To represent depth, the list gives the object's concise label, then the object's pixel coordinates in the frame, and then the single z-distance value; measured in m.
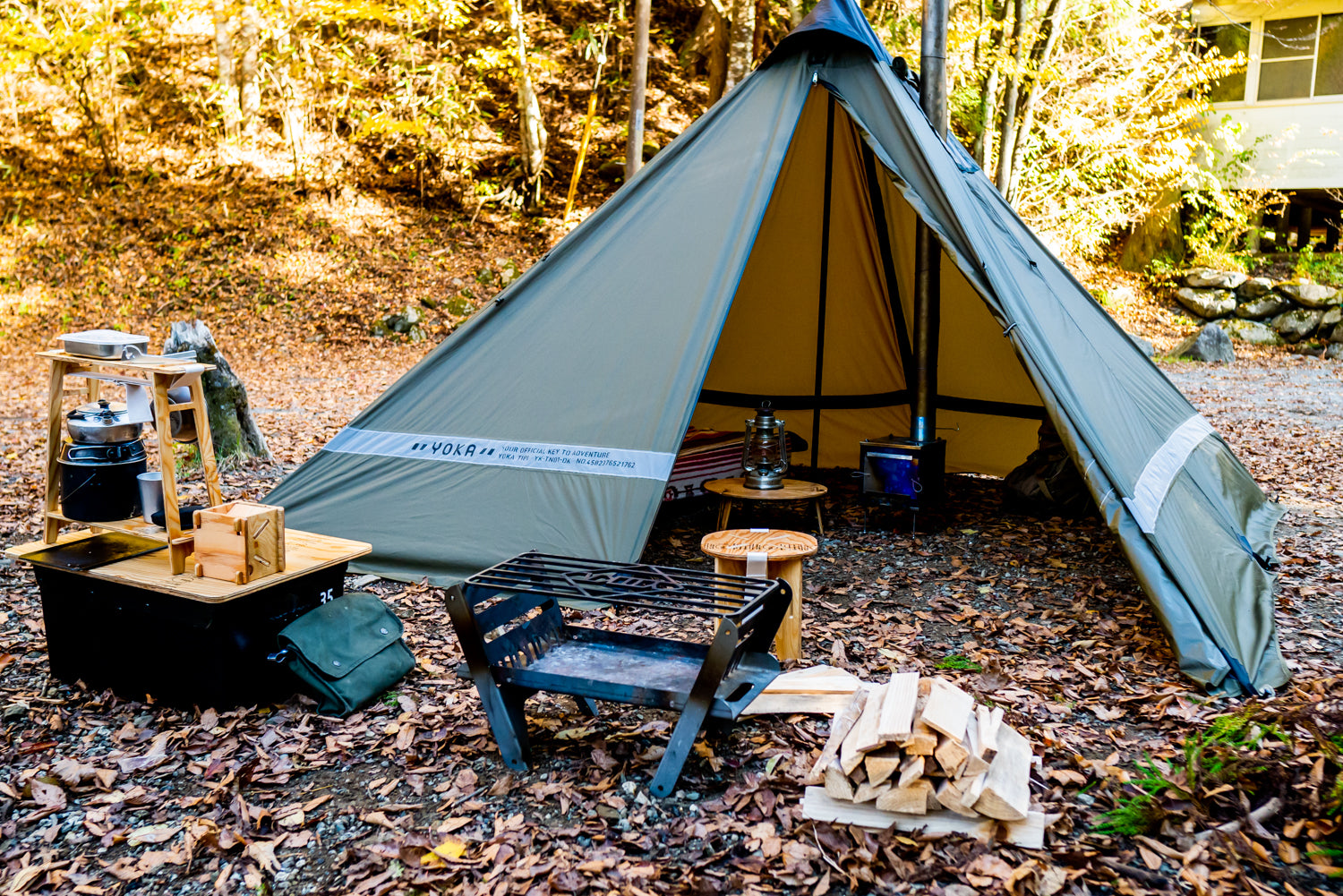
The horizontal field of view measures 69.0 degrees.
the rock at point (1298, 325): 13.84
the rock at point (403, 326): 12.80
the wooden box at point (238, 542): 3.09
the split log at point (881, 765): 2.54
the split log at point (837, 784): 2.58
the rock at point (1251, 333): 13.97
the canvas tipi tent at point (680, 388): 4.03
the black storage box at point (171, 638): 3.16
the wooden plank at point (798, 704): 3.18
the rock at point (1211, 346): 12.96
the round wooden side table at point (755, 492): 4.96
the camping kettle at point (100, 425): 3.21
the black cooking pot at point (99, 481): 3.25
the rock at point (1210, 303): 14.65
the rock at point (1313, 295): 13.86
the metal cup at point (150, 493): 3.37
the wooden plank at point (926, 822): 2.47
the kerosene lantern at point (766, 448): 5.16
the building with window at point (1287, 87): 15.05
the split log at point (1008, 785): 2.47
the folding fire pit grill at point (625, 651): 2.71
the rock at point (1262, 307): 14.27
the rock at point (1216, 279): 14.88
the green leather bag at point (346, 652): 3.26
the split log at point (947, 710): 2.49
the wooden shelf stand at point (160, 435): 3.12
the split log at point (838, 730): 2.65
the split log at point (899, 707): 2.53
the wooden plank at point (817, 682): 3.24
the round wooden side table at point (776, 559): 3.58
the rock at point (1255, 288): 14.47
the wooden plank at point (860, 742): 2.54
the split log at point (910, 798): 2.51
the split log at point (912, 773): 2.51
